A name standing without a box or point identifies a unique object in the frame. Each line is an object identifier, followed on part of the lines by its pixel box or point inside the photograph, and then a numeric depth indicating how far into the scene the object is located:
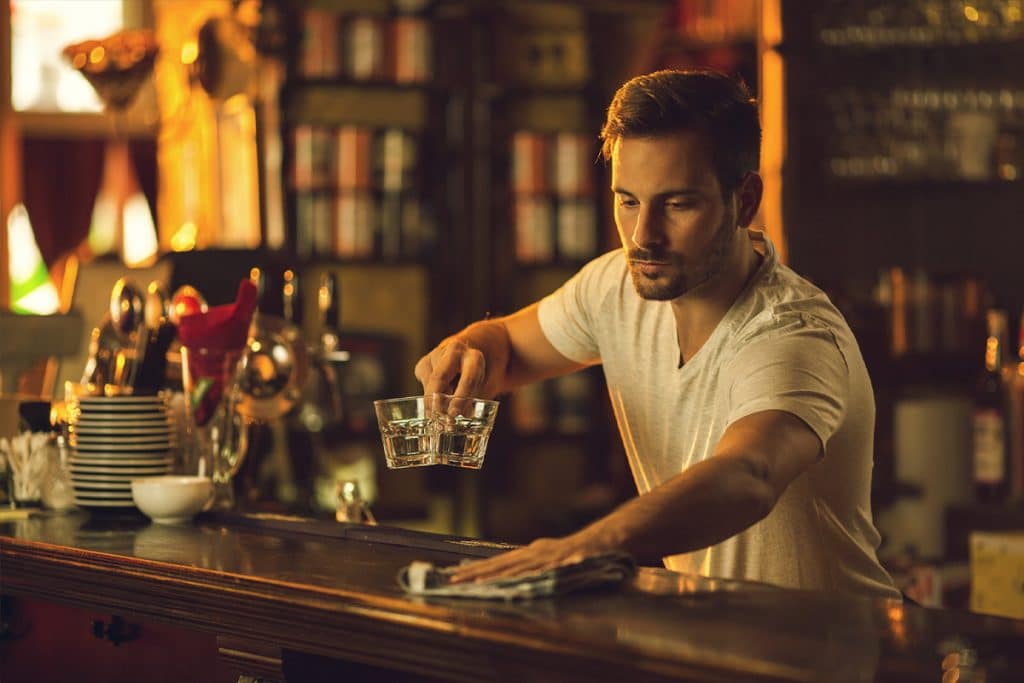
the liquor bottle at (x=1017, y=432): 4.50
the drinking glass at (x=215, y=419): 2.60
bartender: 2.03
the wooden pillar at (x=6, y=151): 9.76
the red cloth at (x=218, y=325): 2.66
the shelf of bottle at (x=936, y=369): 5.07
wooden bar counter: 1.40
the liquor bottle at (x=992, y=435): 4.45
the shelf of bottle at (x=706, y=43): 7.06
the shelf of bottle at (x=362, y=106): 7.37
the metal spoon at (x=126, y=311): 3.02
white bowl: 2.39
